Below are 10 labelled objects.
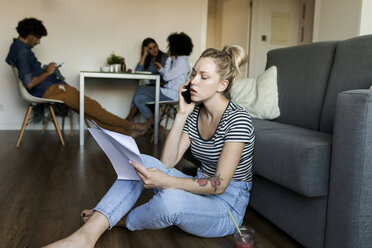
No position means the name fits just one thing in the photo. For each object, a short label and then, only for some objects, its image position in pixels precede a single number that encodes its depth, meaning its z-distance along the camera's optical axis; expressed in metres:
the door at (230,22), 6.06
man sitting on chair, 3.63
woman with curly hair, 4.20
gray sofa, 1.18
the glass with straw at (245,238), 1.29
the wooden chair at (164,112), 4.21
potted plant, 4.50
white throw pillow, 2.43
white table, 3.73
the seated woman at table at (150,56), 4.73
